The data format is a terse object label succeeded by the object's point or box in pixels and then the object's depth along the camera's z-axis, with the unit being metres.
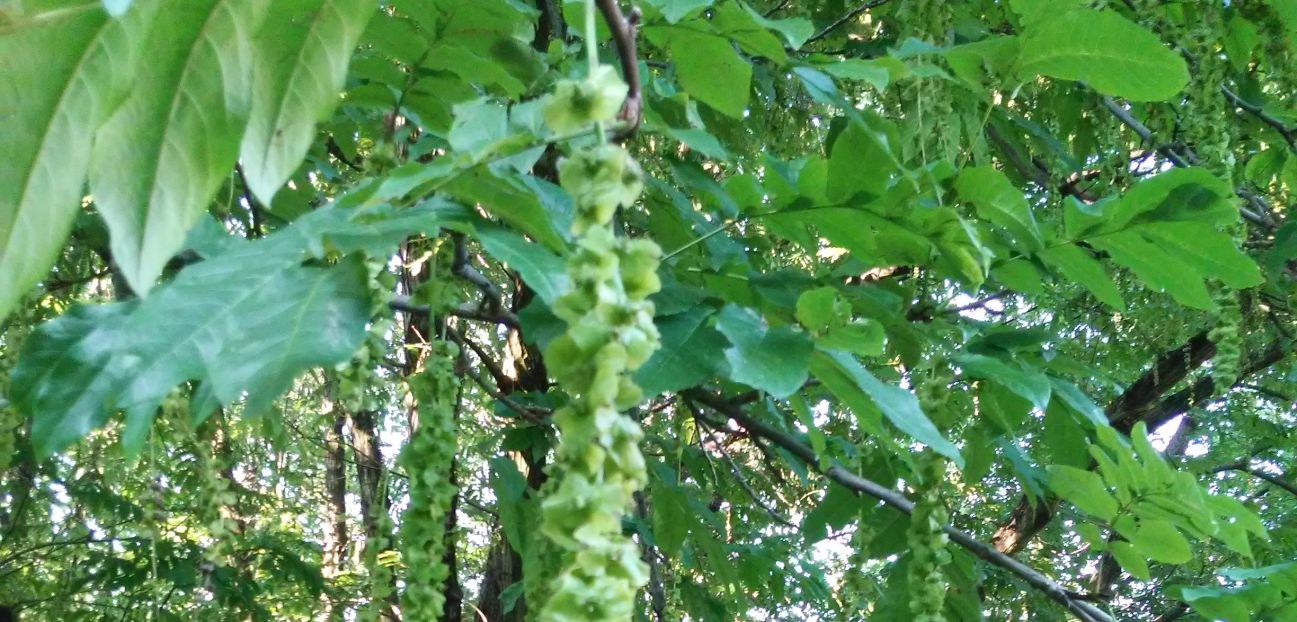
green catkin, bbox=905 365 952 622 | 1.35
